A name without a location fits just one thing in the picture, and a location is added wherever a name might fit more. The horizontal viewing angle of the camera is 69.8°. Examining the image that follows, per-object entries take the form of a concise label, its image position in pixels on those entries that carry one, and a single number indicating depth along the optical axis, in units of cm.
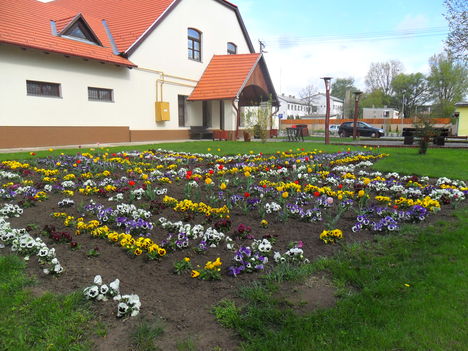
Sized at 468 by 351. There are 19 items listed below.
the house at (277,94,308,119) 8488
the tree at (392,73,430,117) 6490
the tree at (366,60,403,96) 7081
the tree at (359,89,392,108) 6931
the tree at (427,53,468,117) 5469
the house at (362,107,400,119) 6247
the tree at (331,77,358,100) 9894
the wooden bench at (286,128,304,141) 2042
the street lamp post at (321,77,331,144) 1572
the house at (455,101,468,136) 2934
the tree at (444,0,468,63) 1482
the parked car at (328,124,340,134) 3493
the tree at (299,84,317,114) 9450
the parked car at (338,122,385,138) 2931
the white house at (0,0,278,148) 1315
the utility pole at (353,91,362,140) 2186
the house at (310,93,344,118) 9806
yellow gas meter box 1864
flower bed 309
